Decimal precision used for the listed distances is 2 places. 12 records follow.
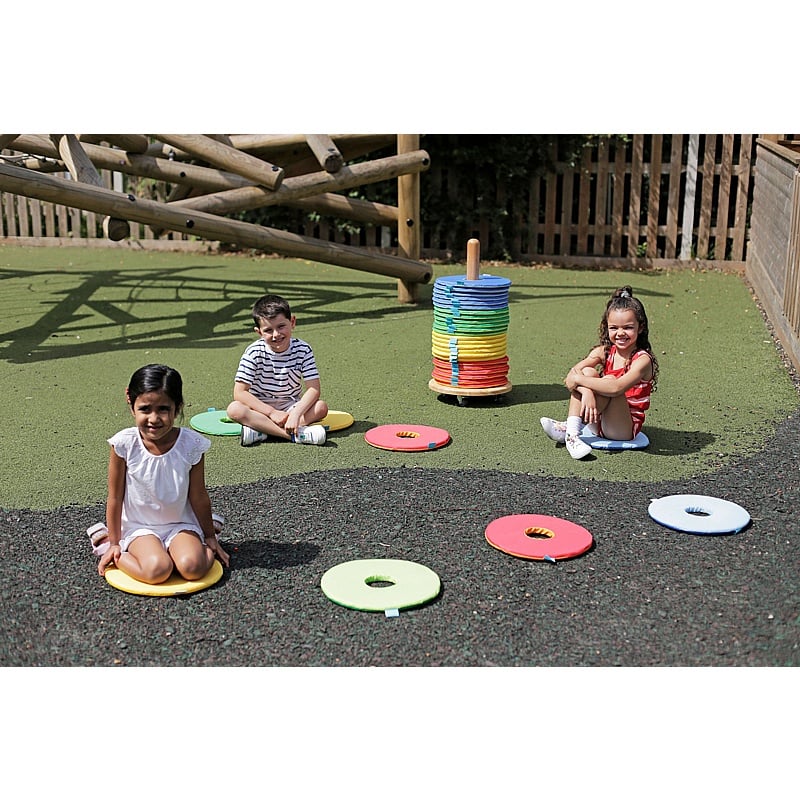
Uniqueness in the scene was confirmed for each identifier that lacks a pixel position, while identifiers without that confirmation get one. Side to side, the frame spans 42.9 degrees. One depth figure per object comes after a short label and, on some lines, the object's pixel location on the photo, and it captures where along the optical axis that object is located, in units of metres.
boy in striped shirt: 5.97
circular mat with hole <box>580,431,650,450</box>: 5.80
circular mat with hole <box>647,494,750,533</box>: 4.59
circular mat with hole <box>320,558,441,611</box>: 3.87
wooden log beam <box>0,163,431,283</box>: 8.19
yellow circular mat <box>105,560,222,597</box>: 3.96
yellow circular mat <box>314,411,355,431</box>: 6.26
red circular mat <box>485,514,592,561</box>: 4.30
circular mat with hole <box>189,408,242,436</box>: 6.16
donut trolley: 6.68
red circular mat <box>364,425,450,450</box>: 5.85
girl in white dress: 3.99
